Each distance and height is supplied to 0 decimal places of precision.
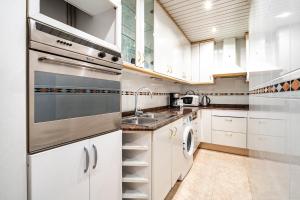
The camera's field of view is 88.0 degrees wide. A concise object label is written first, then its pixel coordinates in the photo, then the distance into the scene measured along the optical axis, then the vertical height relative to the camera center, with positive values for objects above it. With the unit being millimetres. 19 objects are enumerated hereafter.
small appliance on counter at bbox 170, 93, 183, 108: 3252 -36
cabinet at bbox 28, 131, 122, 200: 677 -385
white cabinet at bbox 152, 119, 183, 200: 1362 -608
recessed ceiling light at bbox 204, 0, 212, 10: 2137 +1331
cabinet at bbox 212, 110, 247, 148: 2943 -574
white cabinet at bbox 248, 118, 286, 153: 590 -179
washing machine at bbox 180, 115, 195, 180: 2100 -705
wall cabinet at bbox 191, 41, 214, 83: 3465 +842
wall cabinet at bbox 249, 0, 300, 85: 456 +241
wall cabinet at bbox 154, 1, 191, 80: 2064 +841
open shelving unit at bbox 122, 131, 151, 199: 1333 -568
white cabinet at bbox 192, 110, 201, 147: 2807 -555
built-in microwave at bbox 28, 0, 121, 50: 1097 +642
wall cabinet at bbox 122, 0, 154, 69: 1560 +719
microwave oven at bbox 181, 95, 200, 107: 3518 -29
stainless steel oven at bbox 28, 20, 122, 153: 663 +50
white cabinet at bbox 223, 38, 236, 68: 3352 +1014
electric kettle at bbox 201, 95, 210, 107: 3776 -44
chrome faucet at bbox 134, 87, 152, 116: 2037 -145
